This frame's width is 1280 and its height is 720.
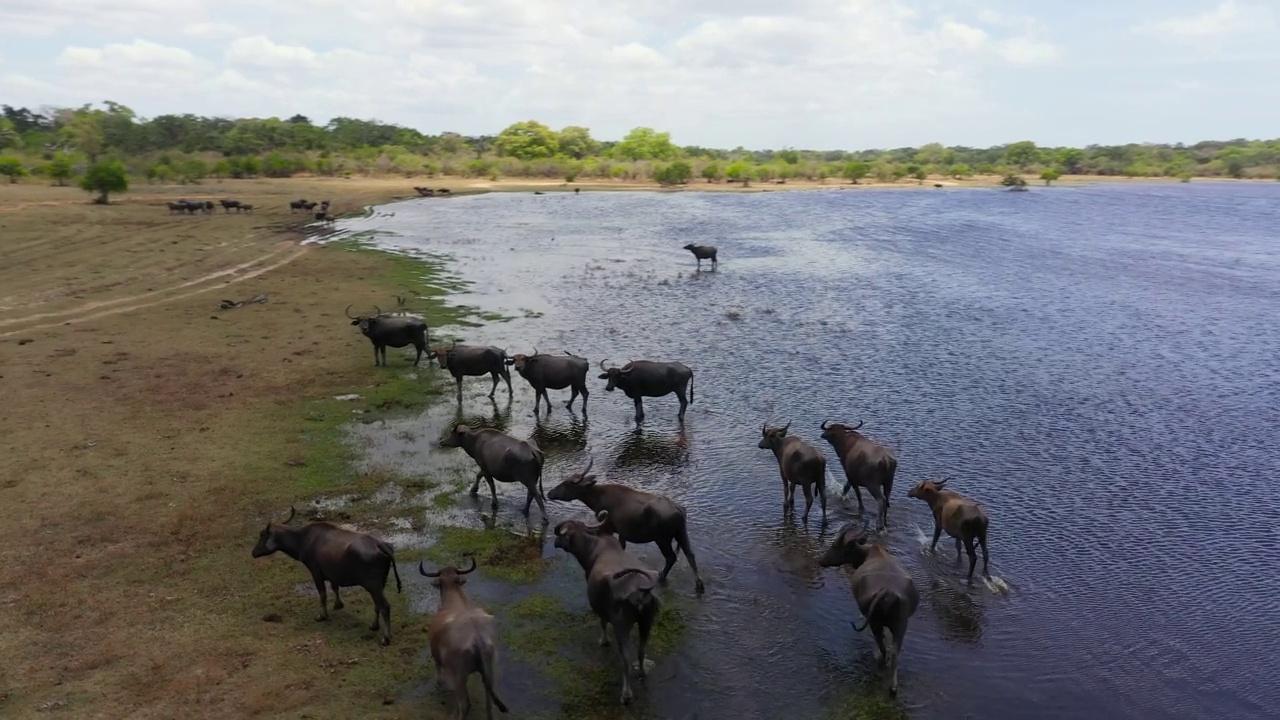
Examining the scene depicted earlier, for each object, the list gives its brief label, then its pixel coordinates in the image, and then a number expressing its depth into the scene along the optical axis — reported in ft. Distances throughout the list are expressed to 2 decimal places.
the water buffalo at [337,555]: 27.96
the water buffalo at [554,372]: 50.62
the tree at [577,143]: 381.81
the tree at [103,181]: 145.28
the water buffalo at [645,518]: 31.76
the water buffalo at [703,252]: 108.68
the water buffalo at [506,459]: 37.11
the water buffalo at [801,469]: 37.24
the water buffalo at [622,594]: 25.46
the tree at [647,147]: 411.95
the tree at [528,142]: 358.64
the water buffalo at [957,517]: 32.48
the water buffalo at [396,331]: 58.08
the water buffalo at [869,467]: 36.65
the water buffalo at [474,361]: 52.01
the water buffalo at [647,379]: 49.93
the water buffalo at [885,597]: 26.11
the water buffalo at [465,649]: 23.15
